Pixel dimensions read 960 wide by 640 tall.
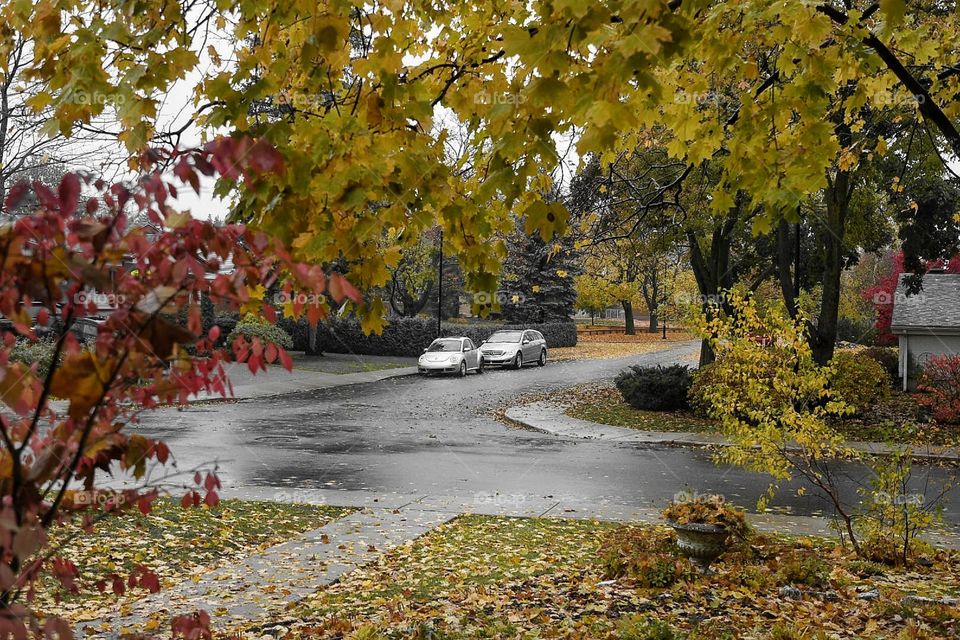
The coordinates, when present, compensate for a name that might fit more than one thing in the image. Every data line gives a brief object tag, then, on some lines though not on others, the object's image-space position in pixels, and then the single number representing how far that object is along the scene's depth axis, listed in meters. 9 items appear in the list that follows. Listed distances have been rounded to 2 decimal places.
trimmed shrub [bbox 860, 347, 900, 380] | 28.84
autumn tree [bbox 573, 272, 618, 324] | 61.14
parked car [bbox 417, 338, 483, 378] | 33.66
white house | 25.58
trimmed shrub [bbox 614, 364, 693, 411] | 21.08
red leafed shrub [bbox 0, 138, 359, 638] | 2.31
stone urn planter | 6.79
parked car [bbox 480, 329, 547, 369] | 37.94
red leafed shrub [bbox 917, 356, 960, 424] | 17.98
